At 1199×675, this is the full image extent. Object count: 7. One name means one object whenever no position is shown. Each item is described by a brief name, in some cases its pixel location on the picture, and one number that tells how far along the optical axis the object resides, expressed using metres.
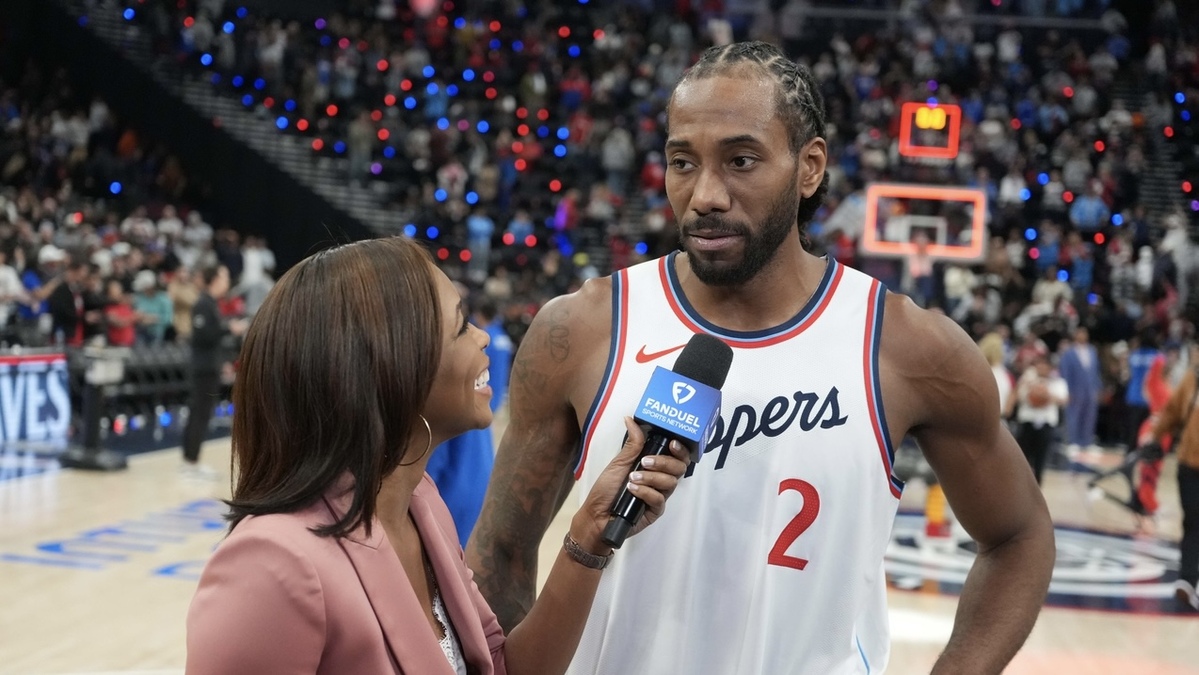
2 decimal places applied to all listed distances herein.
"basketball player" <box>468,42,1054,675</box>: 2.11
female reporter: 1.50
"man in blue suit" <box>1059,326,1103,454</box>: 14.77
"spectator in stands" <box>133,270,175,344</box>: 13.55
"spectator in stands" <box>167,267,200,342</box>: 14.10
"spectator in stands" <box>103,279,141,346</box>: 12.77
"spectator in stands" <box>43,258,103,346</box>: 12.09
